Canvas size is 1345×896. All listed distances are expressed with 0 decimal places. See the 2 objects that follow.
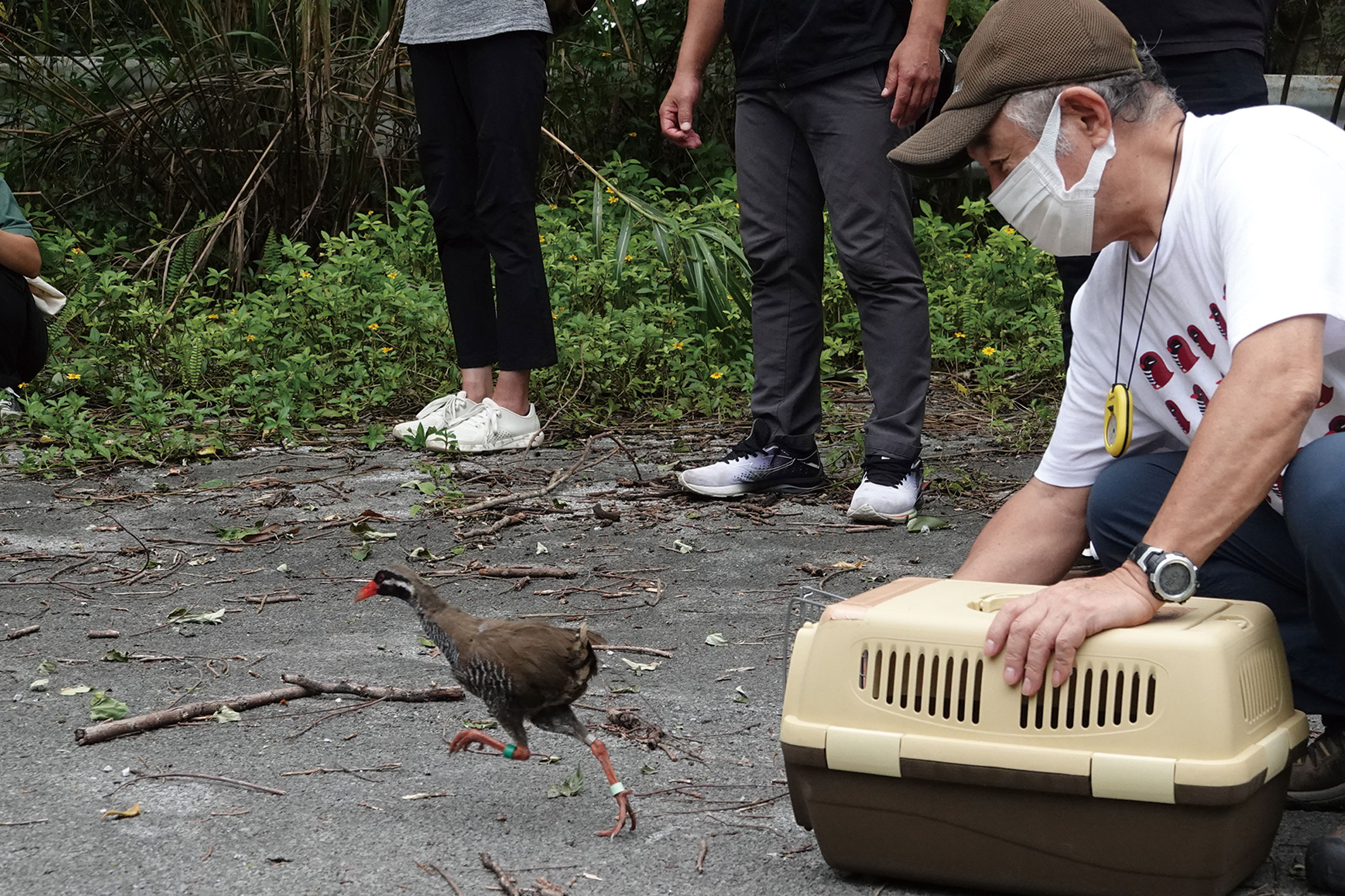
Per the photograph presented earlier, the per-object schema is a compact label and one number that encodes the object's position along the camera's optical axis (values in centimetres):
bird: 497
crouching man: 405
